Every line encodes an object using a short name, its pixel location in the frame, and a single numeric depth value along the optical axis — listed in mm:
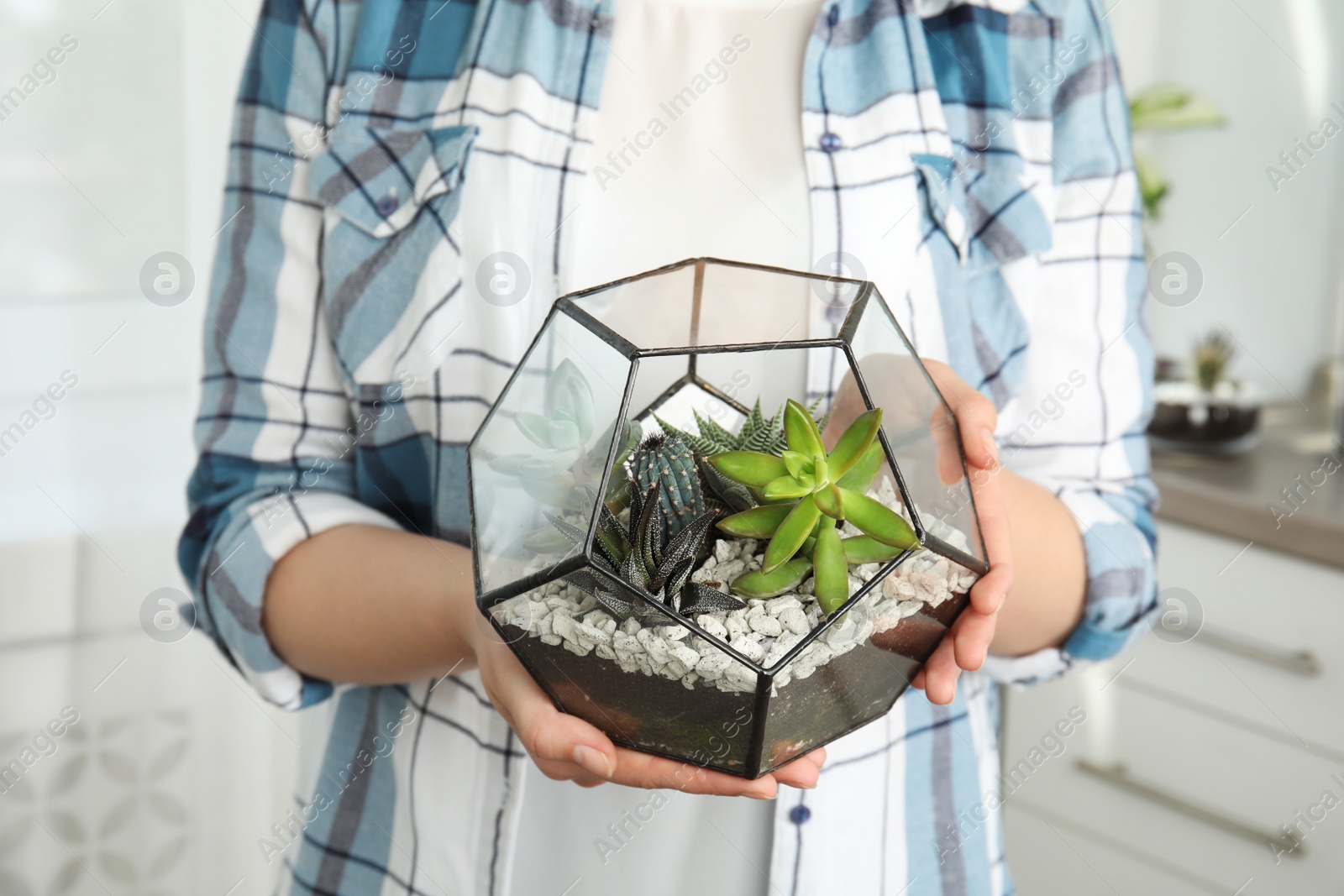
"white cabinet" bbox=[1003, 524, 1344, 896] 1143
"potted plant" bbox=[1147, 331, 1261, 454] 1358
